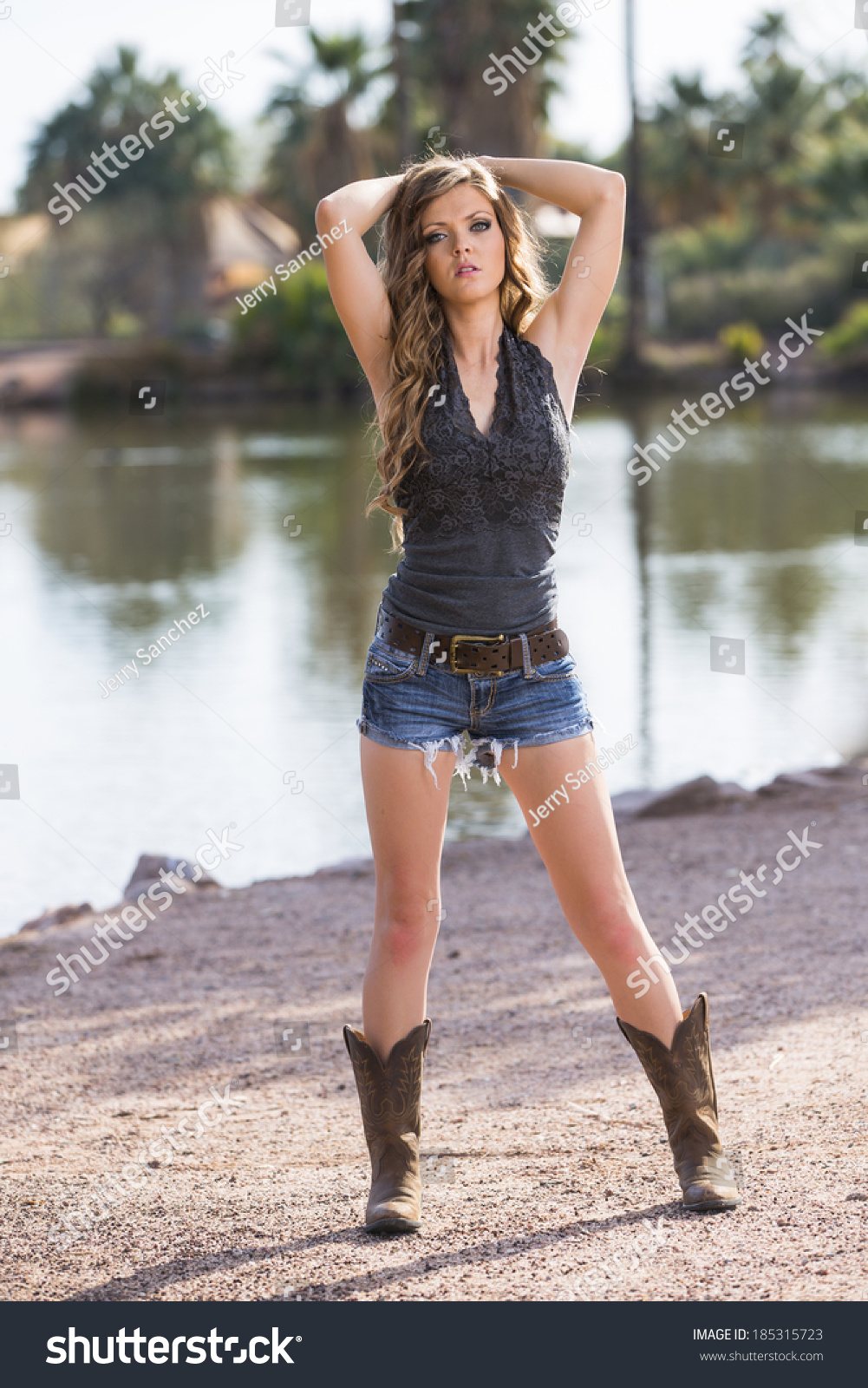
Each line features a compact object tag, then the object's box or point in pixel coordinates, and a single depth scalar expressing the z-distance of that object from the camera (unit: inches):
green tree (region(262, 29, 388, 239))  1734.7
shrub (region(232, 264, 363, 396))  1504.7
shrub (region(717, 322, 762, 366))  1499.8
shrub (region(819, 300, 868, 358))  1478.8
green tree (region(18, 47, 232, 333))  1957.4
